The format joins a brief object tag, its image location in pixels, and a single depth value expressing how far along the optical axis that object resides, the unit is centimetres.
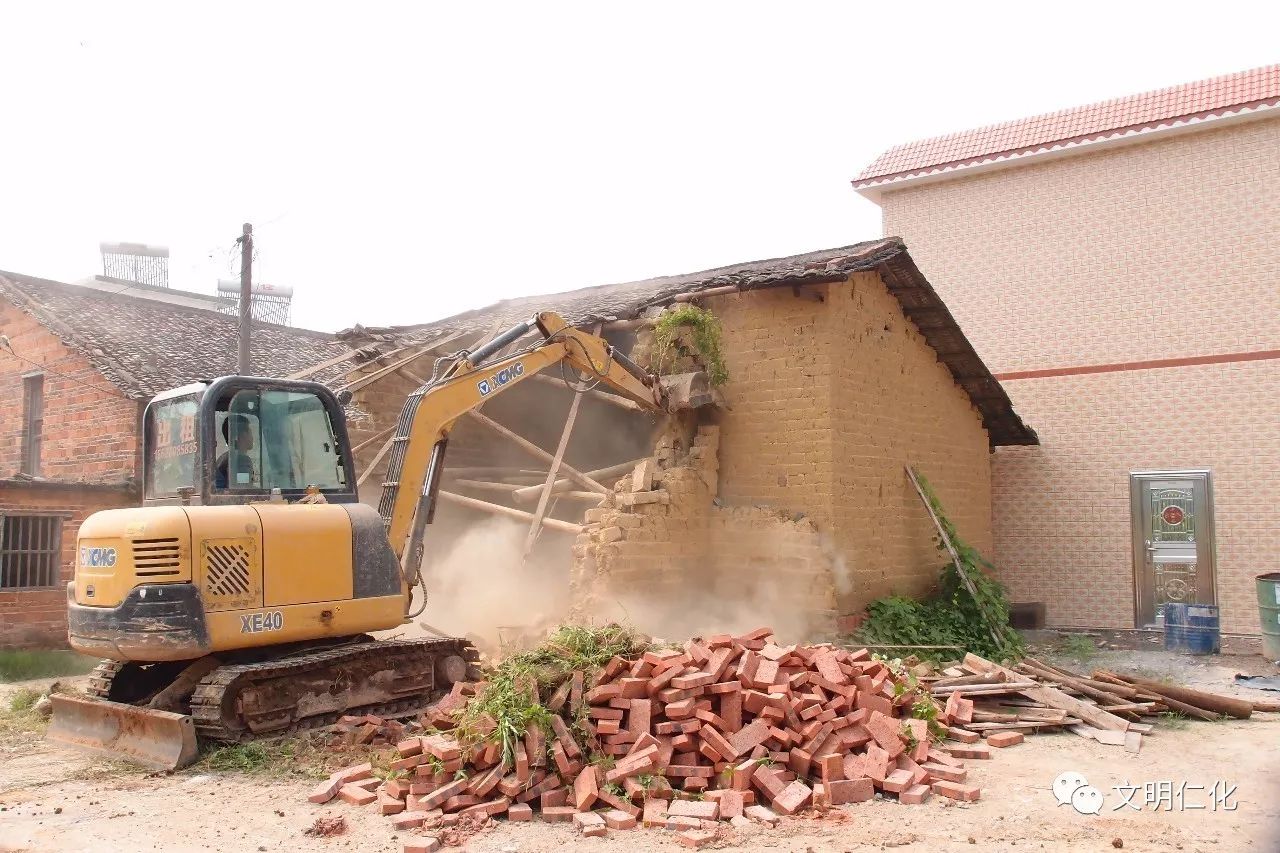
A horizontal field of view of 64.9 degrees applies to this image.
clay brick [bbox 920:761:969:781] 659
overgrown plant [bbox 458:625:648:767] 654
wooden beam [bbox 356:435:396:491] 1168
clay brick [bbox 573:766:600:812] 609
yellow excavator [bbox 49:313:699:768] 721
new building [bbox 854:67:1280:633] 1459
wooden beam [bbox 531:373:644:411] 1171
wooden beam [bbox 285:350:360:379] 1305
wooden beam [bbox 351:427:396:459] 1252
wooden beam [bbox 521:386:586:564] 1111
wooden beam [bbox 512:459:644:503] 1183
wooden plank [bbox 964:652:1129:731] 805
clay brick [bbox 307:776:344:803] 646
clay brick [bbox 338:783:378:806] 641
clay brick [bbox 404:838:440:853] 545
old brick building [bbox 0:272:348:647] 1397
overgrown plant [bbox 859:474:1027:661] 1142
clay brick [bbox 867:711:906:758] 678
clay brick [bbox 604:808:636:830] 586
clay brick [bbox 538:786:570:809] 616
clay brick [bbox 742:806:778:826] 593
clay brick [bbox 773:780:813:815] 607
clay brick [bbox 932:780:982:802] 629
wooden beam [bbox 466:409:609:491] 1175
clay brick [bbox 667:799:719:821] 592
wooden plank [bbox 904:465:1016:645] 1216
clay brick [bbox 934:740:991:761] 739
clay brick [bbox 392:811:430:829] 596
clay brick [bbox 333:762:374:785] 668
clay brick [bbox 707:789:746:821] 599
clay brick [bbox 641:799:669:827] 592
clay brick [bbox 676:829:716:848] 554
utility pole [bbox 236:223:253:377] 1731
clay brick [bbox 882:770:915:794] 637
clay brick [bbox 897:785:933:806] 625
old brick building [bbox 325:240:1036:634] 1097
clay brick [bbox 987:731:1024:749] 771
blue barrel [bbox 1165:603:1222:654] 1263
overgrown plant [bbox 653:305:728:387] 1179
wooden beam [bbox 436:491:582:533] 1100
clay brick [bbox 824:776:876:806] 627
